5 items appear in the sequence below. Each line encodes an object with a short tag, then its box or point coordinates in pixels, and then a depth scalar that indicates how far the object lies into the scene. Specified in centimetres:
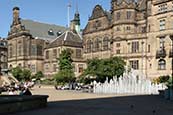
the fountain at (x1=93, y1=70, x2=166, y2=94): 3526
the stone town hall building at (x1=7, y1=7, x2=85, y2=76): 6116
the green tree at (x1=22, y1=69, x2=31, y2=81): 6183
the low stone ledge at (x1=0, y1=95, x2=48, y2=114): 1379
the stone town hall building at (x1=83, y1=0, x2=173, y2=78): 4577
